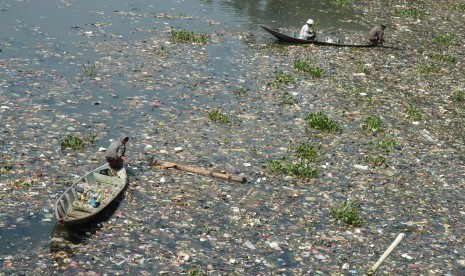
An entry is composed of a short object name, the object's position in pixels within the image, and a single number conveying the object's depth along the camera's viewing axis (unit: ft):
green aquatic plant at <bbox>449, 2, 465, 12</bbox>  134.73
